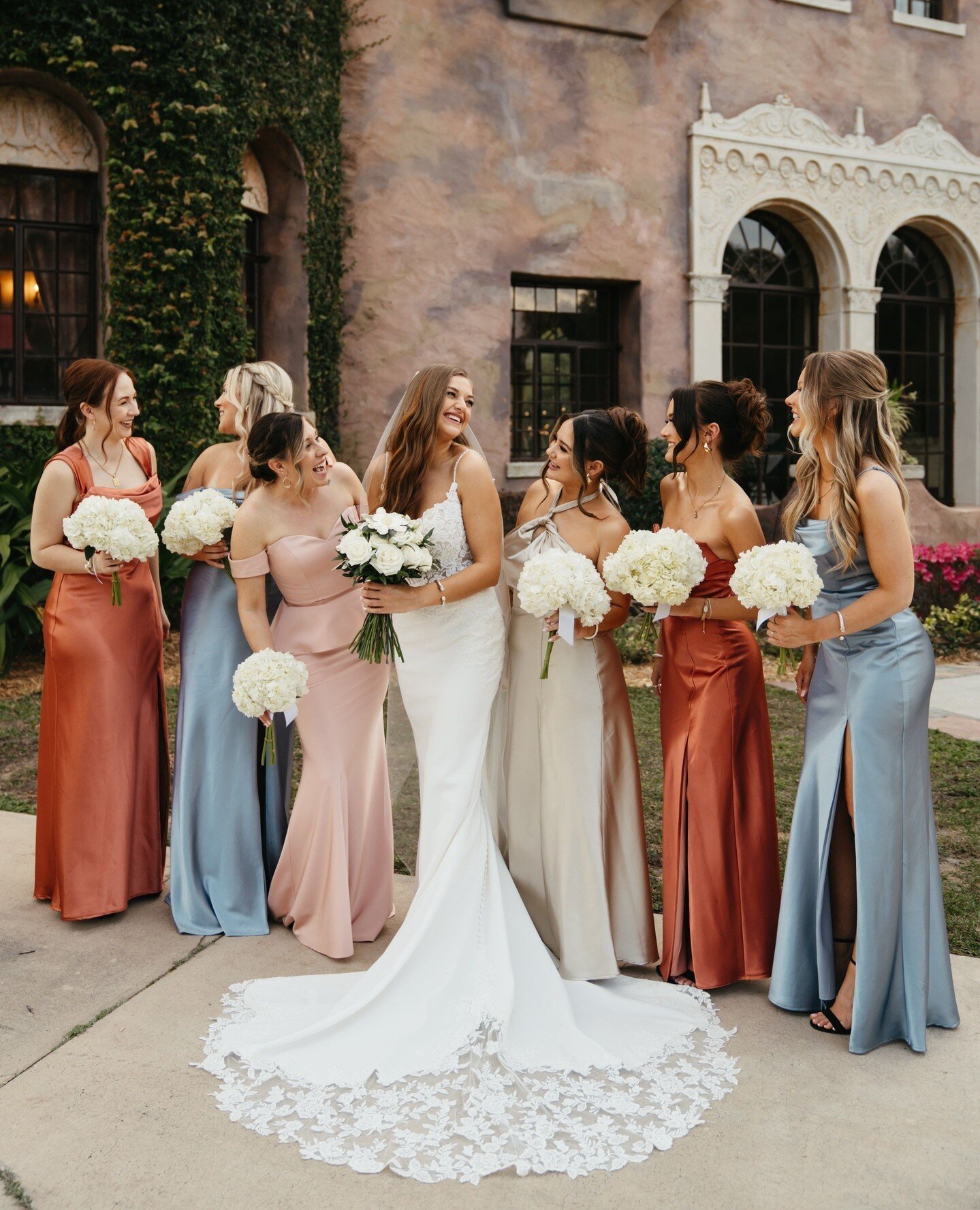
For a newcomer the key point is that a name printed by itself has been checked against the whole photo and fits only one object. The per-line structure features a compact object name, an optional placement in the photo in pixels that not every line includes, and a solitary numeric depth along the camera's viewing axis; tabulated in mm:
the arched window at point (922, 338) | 17203
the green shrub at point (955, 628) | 11711
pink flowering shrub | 12336
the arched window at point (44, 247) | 11078
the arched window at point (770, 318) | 15875
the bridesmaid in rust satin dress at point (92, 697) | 4805
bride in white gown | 3148
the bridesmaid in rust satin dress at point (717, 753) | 4070
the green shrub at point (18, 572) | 9383
